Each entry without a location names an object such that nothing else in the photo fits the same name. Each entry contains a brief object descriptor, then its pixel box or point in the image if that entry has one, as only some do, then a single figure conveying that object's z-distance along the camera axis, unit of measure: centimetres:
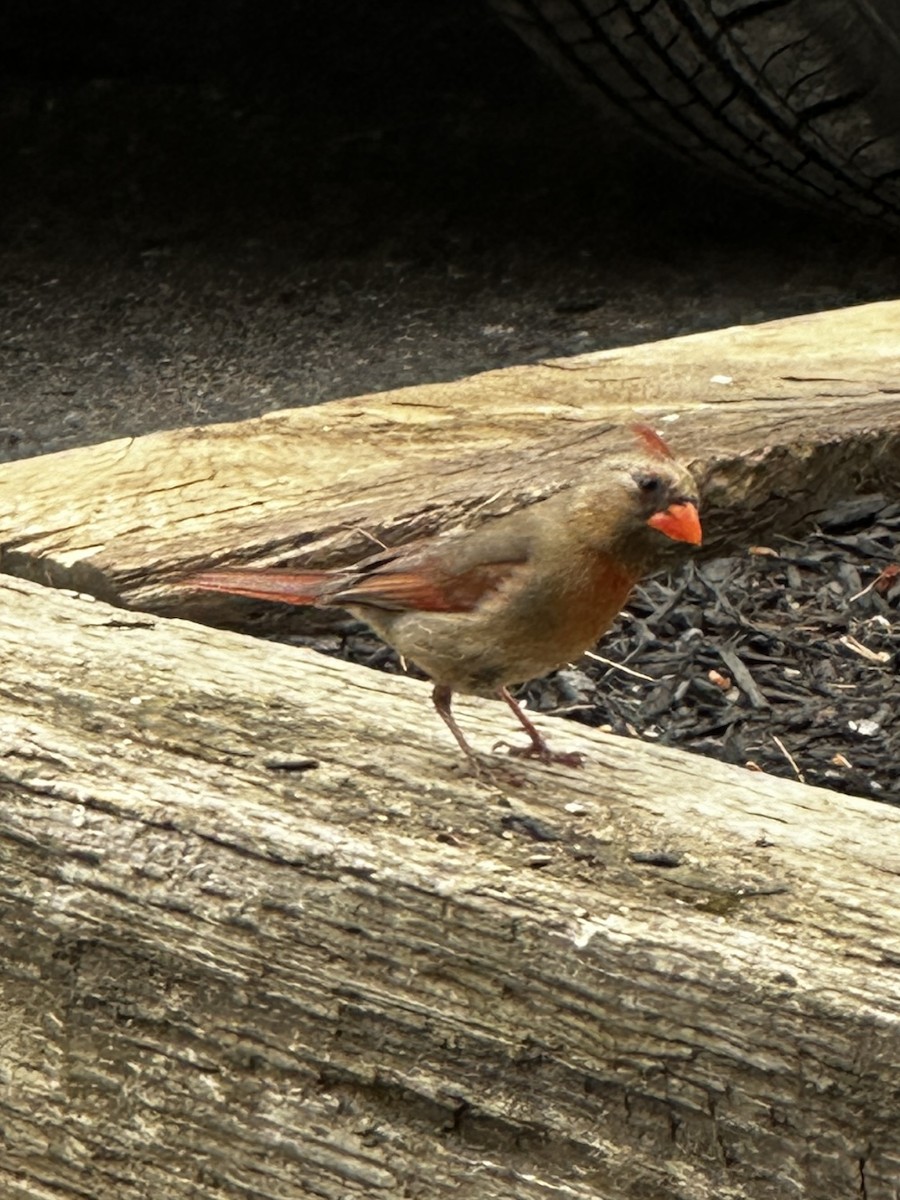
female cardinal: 416
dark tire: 786
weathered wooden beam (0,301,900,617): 525
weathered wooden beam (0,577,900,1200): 353
